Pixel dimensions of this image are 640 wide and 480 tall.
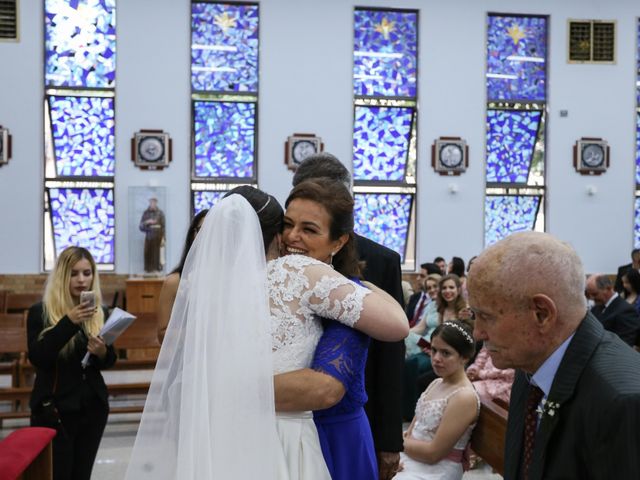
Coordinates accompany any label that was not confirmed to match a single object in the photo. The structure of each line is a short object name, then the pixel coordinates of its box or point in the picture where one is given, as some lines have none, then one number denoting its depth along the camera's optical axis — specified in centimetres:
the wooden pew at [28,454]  313
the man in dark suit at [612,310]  725
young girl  390
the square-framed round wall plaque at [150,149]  1398
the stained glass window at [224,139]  1447
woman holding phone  396
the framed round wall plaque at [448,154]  1481
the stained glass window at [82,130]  1404
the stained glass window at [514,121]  1528
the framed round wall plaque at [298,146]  1439
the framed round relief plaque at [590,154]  1520
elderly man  149
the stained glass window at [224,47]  1441
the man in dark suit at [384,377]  301
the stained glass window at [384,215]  1499
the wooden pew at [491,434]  359
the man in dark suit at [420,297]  953
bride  211
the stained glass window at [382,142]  1497
